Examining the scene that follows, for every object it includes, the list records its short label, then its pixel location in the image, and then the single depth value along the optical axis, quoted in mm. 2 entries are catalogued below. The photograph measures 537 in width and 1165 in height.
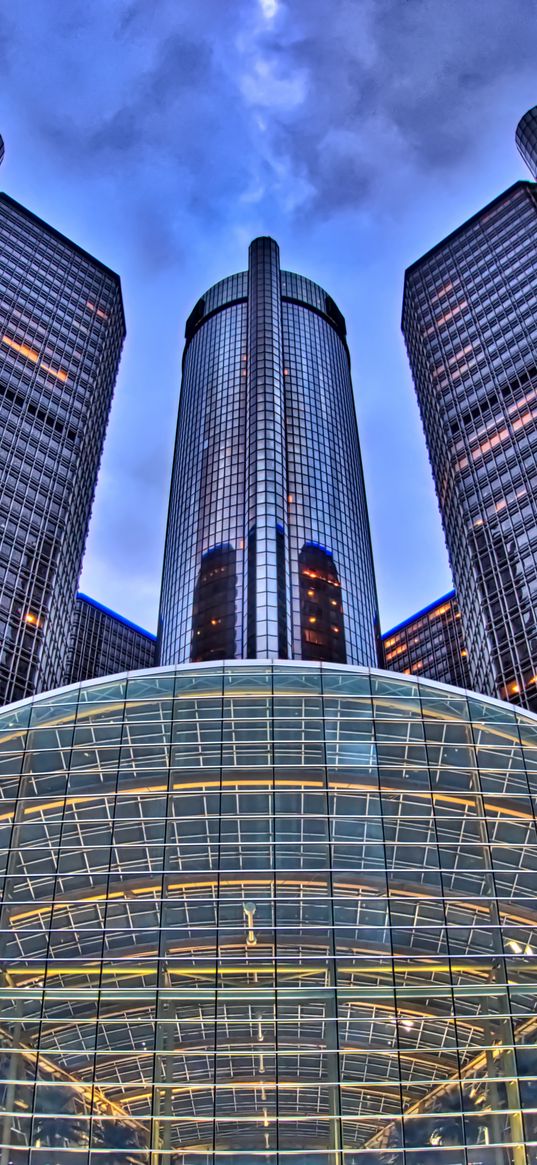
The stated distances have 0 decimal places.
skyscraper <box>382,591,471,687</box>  129500
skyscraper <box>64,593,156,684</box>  128625
